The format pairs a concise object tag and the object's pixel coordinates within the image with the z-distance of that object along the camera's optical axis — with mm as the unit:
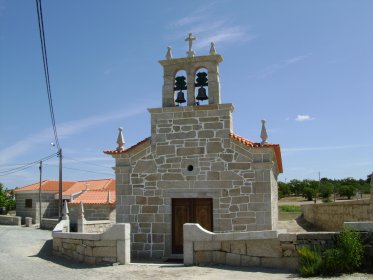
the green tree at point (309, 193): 48122
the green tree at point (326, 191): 46312
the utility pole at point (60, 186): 25753
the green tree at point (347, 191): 43144
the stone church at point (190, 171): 12156
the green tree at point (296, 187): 55750
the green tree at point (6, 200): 39344
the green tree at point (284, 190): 55125
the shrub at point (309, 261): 7387
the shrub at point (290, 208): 37062
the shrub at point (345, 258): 7345
